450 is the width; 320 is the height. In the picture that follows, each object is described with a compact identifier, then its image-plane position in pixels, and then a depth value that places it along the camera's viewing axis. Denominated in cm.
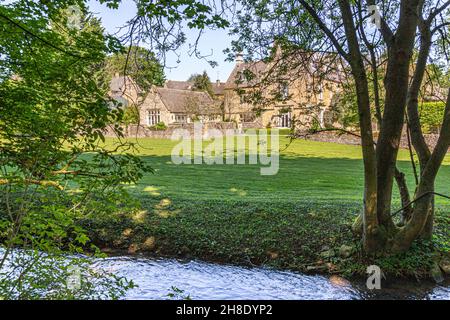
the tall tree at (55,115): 403
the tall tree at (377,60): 567
